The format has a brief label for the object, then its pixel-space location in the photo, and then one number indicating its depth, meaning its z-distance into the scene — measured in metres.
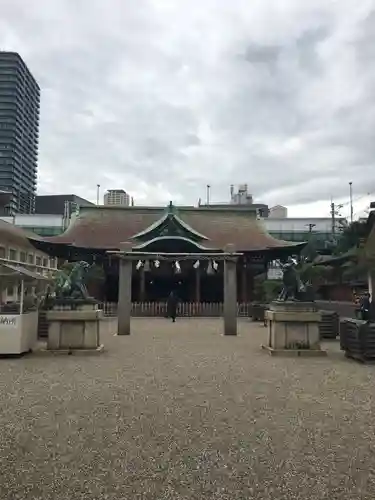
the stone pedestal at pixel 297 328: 11.44
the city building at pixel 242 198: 78.44
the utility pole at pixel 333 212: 49.10
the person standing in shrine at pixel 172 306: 22.45
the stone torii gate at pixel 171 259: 16.19
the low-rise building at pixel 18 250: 35.66
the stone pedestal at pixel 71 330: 11.42
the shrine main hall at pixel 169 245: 27.80
